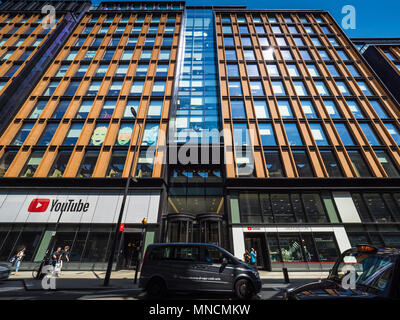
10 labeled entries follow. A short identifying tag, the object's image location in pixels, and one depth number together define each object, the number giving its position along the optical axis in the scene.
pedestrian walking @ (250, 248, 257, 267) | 12.10
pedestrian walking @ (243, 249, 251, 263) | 12.04
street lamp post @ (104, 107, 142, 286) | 8.41
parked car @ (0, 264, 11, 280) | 8.47
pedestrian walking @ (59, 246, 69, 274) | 10.84
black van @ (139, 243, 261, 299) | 6.36
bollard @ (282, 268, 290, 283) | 8.97
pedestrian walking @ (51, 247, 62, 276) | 10.06
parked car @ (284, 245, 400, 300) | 2.87
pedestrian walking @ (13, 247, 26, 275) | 11.46
